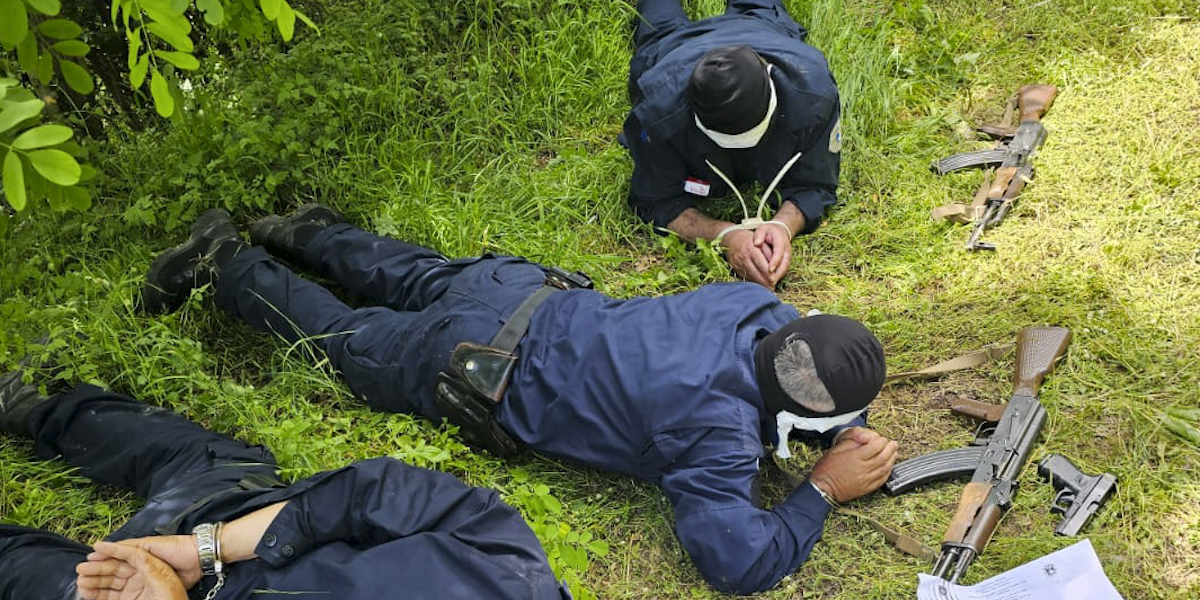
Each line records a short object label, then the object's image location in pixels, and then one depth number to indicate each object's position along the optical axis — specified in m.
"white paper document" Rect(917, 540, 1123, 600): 2.79
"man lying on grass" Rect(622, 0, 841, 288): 3.76
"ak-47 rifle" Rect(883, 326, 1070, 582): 2.99
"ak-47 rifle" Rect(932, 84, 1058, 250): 4.12
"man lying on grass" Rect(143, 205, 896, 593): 2.90
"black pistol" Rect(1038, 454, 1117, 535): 2.99
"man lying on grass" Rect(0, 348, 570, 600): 2.61
